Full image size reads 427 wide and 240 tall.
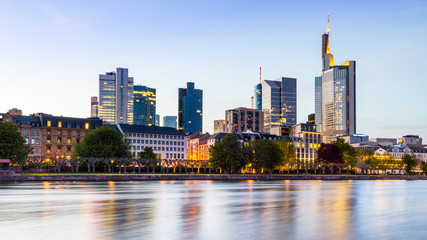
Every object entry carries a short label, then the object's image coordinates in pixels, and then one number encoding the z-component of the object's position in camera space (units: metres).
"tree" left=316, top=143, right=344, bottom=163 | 171.50
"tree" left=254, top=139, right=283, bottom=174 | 130.12
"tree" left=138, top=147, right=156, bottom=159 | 150.62
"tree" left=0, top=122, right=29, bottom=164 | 102.06
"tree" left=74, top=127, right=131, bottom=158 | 121.06
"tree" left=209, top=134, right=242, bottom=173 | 126.94
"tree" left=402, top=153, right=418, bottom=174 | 172.62
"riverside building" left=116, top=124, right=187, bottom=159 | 192.19
